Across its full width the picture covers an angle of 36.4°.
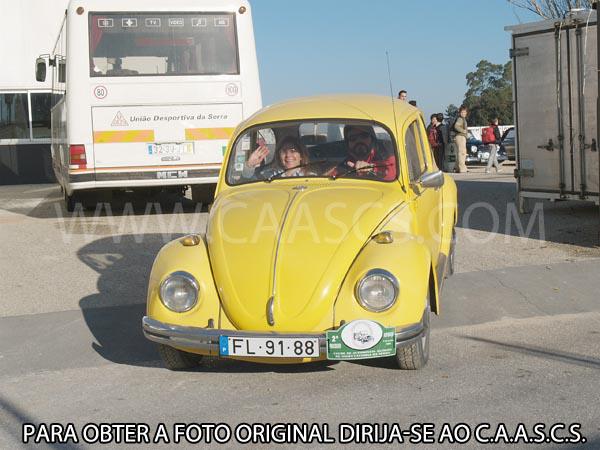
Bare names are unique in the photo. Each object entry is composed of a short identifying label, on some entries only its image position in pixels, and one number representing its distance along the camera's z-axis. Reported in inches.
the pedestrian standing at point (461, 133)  896.3
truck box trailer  464.4
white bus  533.3
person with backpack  908.0
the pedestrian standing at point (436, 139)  875.4
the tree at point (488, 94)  3070.9
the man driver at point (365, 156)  277.4
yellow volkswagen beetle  220.2
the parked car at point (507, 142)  978.6
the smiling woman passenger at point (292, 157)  283.5
